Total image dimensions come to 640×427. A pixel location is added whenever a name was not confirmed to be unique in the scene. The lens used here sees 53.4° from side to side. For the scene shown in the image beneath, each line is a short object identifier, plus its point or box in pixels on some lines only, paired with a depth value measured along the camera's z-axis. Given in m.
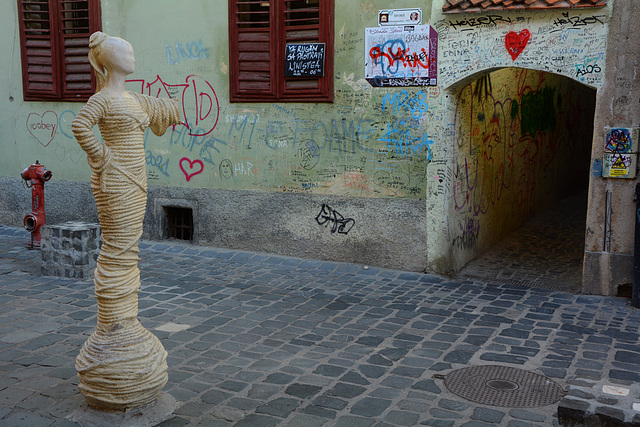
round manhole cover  4.65
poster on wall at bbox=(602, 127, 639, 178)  7.05
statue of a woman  4.17
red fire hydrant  9.29
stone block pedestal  7.91
